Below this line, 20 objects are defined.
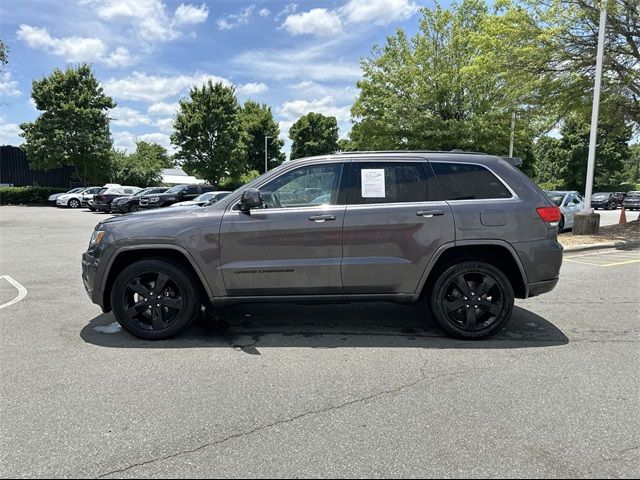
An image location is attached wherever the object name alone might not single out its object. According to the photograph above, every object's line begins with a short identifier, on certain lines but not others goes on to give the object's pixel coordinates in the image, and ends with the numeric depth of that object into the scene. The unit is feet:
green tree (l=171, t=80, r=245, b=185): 114.21
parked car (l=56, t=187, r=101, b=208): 100.07
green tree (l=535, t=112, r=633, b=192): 156.35
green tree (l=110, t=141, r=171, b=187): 129.08
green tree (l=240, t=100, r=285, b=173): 176.35
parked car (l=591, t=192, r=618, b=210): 115.24
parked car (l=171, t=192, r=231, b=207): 65.79
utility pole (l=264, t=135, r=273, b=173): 163.27
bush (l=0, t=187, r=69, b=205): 104.37
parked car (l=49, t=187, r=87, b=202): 103.84
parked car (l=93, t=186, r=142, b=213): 86.28
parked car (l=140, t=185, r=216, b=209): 74.84
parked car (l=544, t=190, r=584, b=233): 47.75
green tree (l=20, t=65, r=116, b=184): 106.32
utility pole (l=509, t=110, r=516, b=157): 60.30
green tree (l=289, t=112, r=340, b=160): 191.93
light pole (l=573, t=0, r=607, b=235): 37.68
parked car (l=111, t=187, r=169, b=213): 78.32
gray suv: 14.43
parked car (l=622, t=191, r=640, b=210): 102.28
